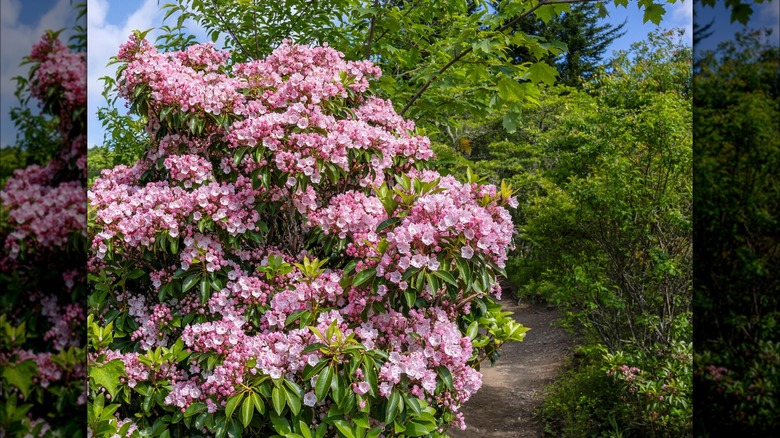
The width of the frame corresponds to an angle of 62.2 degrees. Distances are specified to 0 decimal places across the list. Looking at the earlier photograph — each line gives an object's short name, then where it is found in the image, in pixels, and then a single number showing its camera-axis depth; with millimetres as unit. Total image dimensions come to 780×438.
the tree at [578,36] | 13970
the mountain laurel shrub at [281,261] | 2182
